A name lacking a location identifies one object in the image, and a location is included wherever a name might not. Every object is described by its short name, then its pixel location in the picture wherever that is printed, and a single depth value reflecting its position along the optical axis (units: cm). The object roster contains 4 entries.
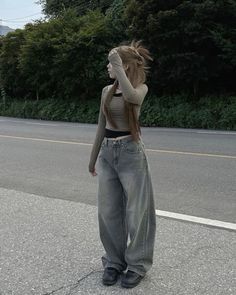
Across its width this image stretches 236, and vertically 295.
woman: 378
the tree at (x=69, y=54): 2358
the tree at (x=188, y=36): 1873
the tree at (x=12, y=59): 2831
